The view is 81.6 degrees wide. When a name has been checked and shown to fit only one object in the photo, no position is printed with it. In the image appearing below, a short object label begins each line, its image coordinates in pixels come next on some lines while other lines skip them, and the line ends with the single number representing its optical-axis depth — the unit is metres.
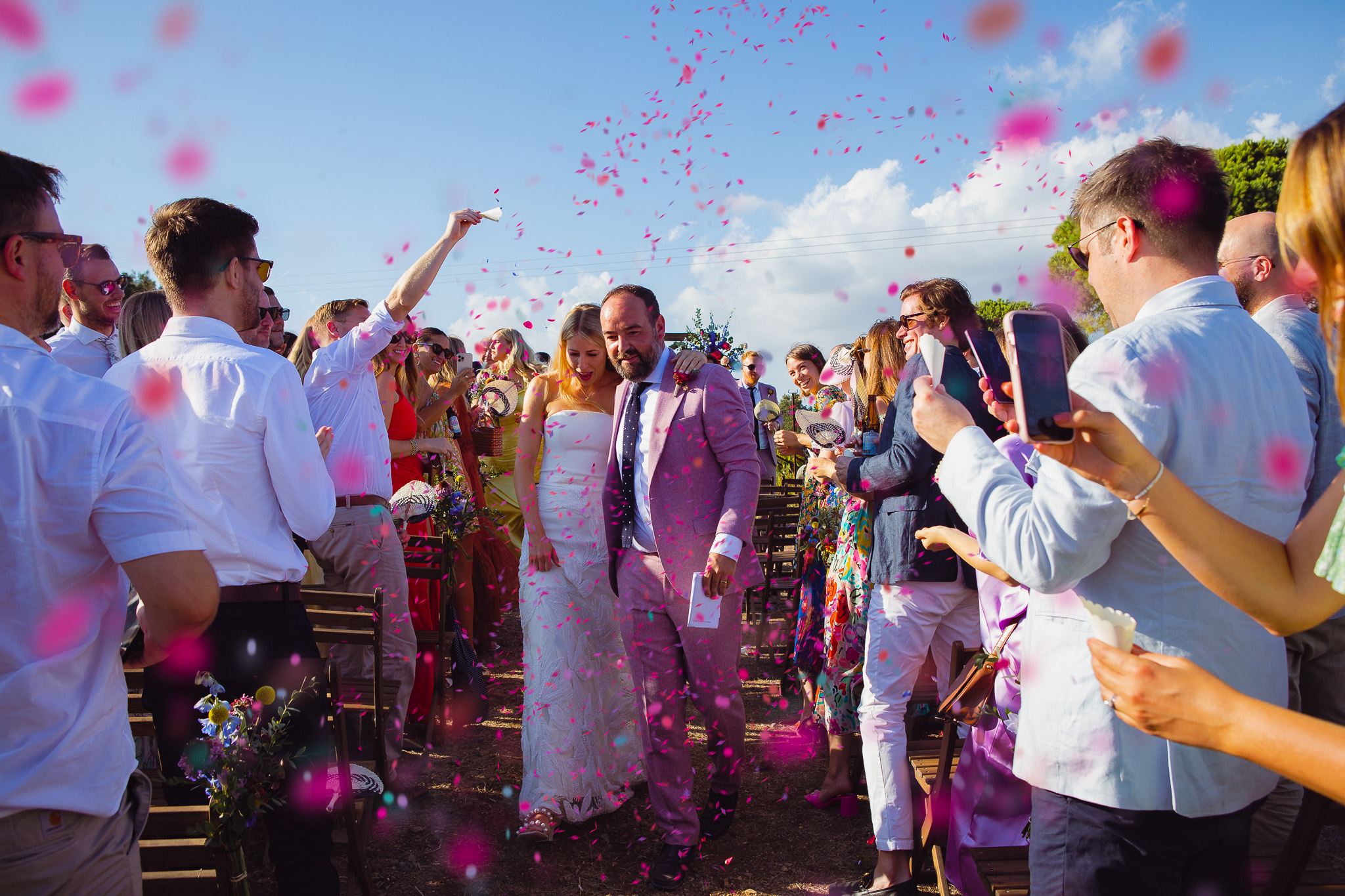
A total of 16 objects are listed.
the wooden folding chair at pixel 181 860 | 1.96
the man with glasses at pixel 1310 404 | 2.51
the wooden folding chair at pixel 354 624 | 3.22
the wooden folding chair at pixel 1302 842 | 1.92
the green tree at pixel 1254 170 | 22.36
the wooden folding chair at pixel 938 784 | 2.78
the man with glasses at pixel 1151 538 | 1.48
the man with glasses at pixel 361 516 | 4.24
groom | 3.53
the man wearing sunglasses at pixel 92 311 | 3.57
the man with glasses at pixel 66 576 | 1.39
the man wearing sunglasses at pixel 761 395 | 7.74
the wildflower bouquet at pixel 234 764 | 1.95
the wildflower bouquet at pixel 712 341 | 4.40
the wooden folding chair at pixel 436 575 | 4.63
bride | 3.82
